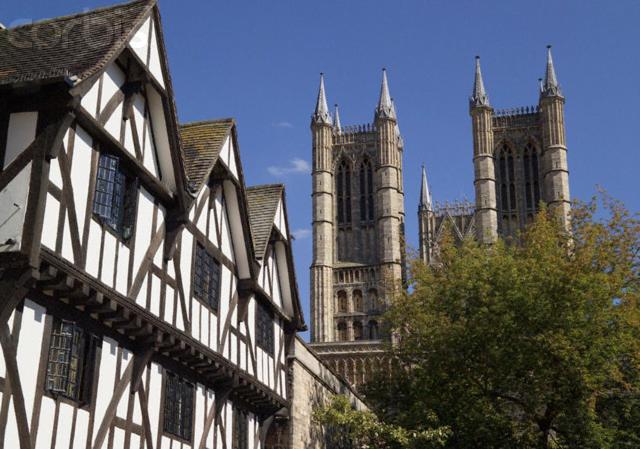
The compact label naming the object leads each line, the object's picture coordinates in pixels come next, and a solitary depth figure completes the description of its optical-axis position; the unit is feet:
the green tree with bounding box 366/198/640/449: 71.26
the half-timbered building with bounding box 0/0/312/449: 35.65
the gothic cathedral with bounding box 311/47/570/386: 286.87
